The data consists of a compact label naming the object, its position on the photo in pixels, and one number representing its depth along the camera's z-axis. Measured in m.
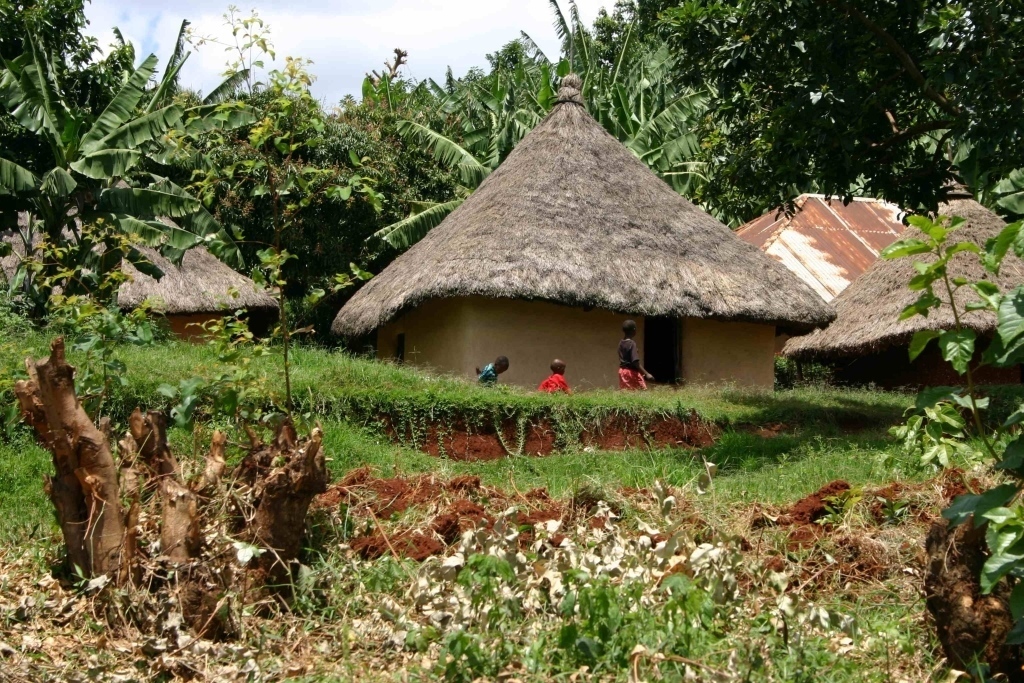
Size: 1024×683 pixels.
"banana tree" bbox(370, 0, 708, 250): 19.11
